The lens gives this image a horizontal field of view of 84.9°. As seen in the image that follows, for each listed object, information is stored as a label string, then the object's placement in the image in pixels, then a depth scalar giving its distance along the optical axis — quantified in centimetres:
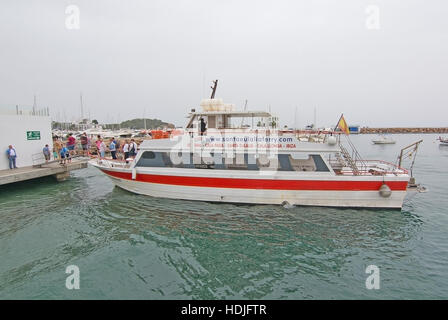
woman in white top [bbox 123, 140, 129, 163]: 1226
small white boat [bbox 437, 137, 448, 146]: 4581
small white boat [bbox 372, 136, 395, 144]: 5746
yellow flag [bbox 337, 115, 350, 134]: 895
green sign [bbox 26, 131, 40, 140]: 1384
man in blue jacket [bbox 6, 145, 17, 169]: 1284
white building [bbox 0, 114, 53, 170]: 1283
